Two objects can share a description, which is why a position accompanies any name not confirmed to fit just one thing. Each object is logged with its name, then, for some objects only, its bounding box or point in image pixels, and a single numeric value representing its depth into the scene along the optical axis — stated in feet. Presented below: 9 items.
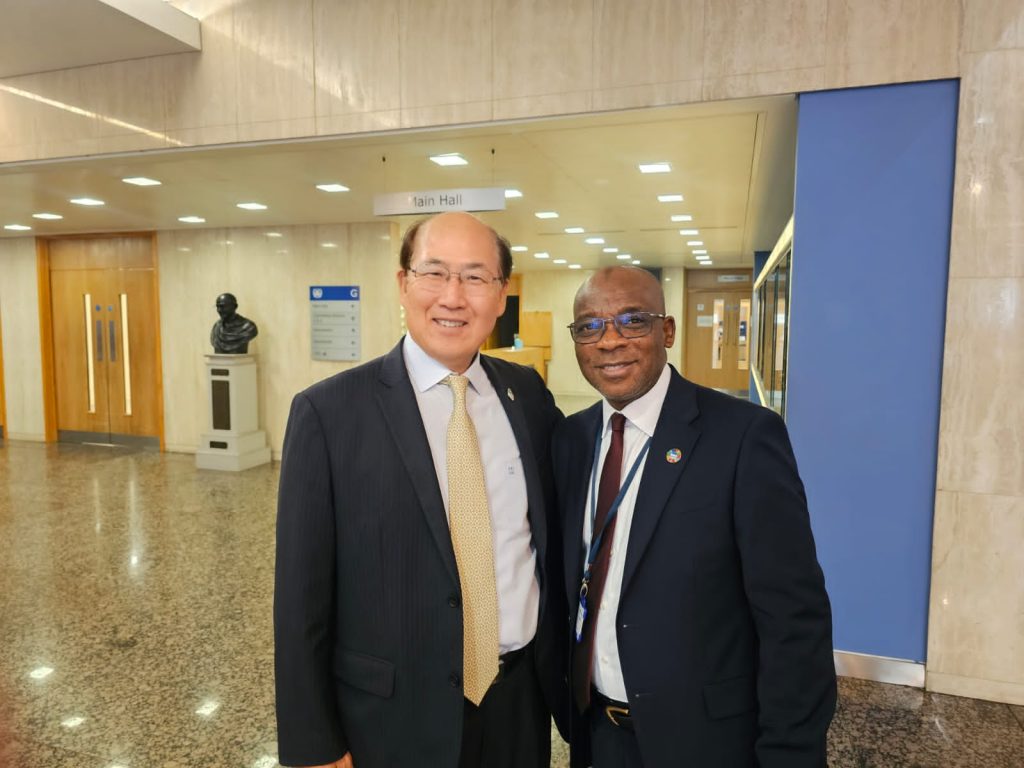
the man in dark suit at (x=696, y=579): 5.02
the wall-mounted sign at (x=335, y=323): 30.91
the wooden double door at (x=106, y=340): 35.04
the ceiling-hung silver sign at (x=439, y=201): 15.21
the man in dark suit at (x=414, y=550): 5.16
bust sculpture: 31.04
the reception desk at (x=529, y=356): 50.50
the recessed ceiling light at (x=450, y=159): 17.69
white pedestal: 30.30
